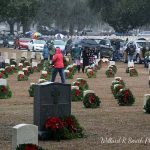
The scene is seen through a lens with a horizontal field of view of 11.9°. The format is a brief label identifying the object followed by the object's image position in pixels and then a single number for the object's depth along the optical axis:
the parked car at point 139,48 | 49.25
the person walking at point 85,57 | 39.78
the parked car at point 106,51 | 54.62
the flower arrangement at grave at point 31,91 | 24.57
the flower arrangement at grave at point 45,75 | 32.44
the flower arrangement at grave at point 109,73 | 36.28
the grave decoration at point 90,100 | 20.37
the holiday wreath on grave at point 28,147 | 11.56
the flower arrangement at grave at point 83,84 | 25.48
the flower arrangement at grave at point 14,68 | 38.69
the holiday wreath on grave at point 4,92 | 23.73
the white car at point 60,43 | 61.99
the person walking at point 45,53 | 45.62
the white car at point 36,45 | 68.69
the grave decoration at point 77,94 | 22.62
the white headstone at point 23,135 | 12.46
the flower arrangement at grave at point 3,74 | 32.47
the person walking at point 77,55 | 40.03
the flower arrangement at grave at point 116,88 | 23.08
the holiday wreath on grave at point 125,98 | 21.27
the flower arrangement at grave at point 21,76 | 33.12
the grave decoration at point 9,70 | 37.60
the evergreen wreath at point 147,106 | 18.91
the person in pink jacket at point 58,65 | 28.61
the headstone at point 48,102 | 14.76
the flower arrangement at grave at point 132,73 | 36.88
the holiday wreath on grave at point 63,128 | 14.53
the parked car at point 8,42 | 82.29
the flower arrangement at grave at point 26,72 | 34.57
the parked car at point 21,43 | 74.88
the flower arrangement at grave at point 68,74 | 34.58
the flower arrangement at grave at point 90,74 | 35.53
